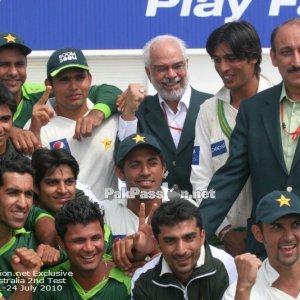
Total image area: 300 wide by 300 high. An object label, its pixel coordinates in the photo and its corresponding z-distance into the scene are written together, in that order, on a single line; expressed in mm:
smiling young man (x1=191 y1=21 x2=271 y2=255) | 12992
